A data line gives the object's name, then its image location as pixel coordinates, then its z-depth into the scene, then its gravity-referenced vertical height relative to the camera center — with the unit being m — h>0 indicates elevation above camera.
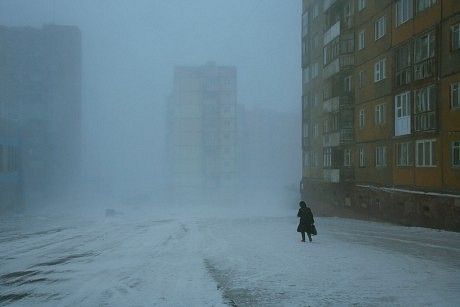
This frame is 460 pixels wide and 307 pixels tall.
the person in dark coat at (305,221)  18.30 -1.92
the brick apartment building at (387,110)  22.89 +3.43
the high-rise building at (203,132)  91.25 +6.50
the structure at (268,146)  135.50 +6.21
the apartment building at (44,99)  97.31 +15.76
